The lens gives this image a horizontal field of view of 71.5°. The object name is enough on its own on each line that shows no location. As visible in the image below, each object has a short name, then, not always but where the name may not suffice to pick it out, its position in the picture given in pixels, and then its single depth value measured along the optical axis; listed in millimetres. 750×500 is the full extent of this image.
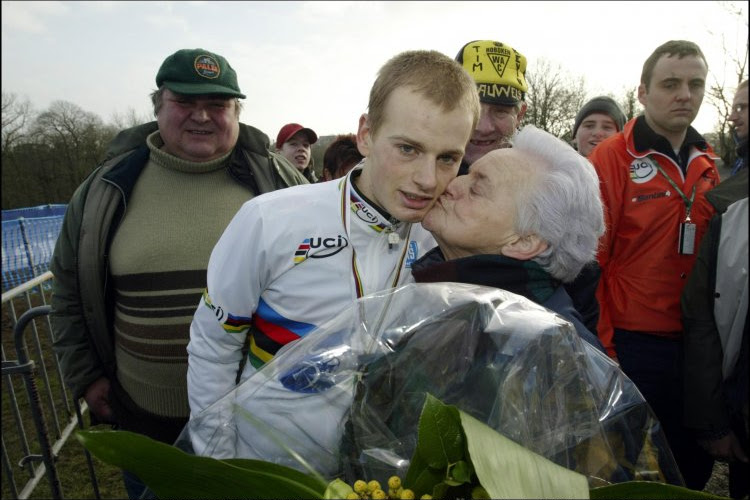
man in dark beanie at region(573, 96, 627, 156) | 4652
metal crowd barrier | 3219
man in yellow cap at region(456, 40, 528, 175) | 2623
